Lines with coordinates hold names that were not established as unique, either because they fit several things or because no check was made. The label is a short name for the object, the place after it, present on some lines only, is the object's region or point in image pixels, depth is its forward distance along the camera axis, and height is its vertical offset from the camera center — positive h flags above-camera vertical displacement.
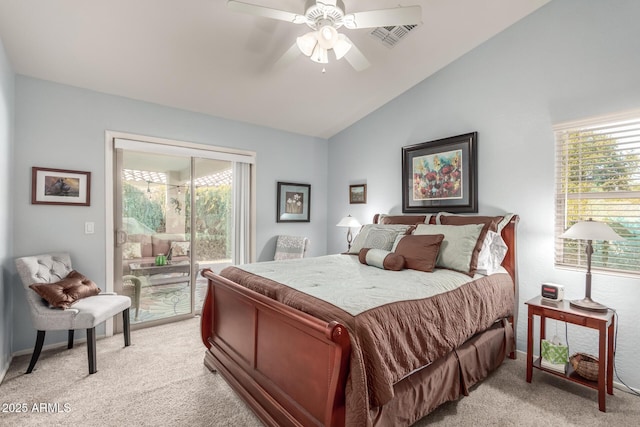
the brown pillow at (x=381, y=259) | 2.68 -0.42
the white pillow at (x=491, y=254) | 2.67 -0.37
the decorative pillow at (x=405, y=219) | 3.50 -0.08
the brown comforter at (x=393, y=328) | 1.40 -0.67
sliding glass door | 3.46 -0.19
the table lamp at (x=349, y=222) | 4.24 -0.13
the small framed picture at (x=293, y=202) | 4.62 +0.16
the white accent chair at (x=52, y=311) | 2.49 -0.82
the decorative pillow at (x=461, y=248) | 2.61 -0.30
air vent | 2.80 +1.66
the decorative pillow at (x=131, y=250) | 3.44 -0.43
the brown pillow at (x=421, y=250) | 2.62 -0.33
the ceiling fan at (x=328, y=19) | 1.96 +1.28
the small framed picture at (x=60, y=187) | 2.89 +0.24
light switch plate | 3.15 -0.15
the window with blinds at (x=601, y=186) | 2.34 +0.22
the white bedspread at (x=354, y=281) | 1.76 -0.49
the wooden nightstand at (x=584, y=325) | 2.06 -0.83
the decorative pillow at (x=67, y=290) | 2.51 -0.67
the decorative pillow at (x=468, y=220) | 2.90 -0.07
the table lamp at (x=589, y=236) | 2.11 -0.16
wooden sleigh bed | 1.41 -0.89
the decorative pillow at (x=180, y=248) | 3.77 -0.44
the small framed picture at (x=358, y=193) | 4.50 +0.29
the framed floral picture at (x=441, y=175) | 3.29 +0.43
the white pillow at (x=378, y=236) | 3.17 -0.25
